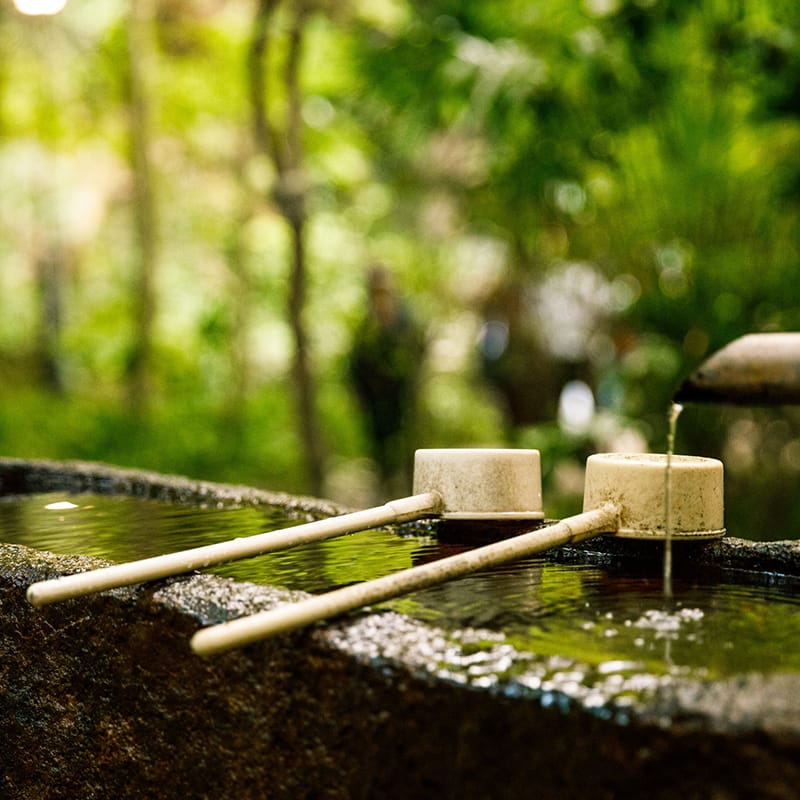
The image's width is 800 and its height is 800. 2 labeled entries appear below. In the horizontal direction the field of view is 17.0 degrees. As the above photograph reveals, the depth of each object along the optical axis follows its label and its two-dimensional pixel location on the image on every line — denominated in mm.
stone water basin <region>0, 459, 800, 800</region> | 1307
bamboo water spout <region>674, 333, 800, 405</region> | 1365
